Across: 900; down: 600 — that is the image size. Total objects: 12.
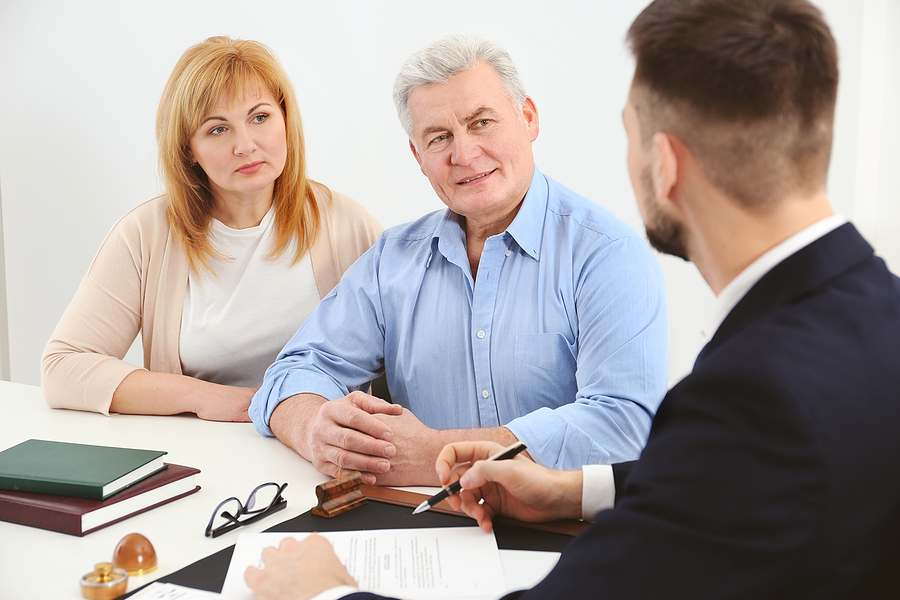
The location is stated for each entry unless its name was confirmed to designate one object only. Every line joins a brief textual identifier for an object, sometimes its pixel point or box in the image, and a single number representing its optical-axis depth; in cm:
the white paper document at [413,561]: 97
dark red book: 117
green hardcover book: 121
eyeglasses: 118
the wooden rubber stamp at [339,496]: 121
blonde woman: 210
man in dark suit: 64
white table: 107
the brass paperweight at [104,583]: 96
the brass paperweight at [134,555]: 103
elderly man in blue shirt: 147
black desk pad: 102
